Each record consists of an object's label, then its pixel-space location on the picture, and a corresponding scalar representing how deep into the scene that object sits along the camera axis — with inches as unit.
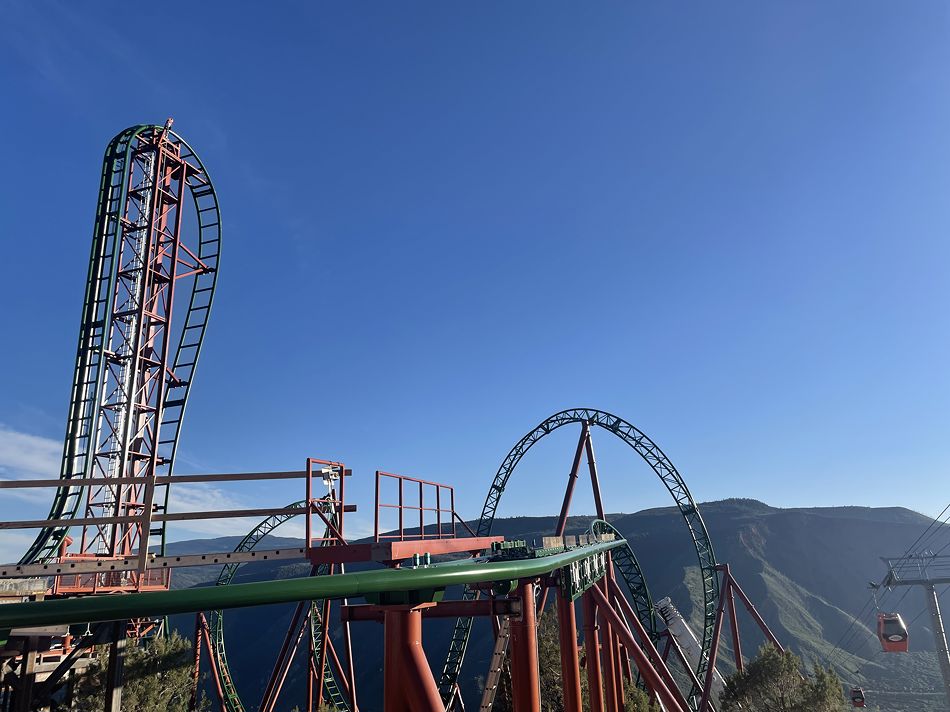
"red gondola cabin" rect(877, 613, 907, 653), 989.0
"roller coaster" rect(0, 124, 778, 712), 205.3
